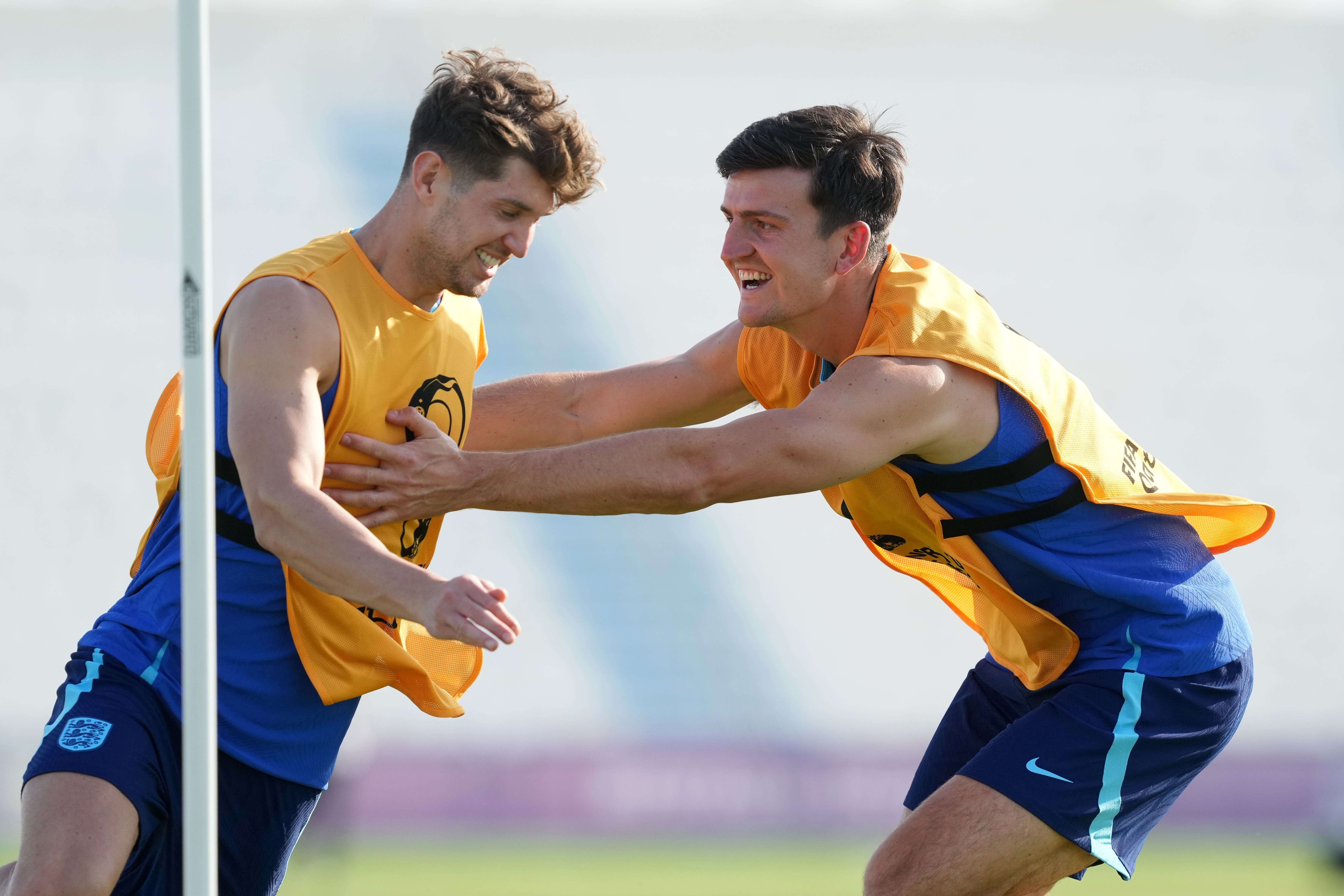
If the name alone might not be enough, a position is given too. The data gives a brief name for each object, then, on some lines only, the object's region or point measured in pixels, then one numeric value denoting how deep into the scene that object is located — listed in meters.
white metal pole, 19.28
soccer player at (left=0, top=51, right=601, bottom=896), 19.49
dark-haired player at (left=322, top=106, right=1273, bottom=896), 19.71
